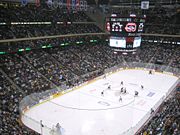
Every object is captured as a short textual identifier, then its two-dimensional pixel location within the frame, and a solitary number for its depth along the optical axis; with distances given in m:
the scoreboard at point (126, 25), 22.27
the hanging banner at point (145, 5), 33.59
